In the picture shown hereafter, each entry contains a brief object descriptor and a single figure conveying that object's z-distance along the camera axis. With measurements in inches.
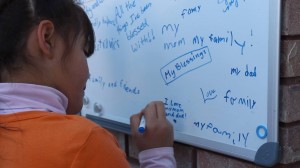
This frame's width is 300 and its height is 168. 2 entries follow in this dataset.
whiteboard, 41.1
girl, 32.3
